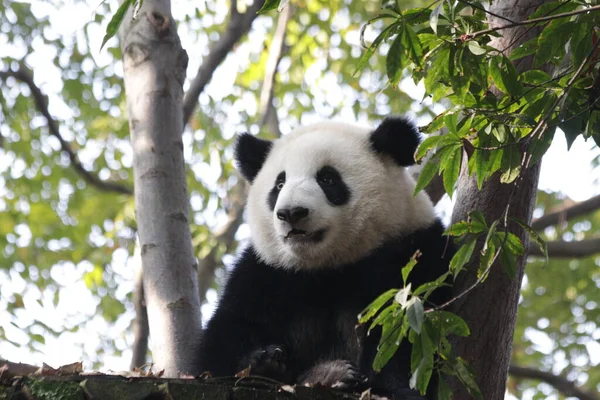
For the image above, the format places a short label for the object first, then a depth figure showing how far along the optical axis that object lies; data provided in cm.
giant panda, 910
